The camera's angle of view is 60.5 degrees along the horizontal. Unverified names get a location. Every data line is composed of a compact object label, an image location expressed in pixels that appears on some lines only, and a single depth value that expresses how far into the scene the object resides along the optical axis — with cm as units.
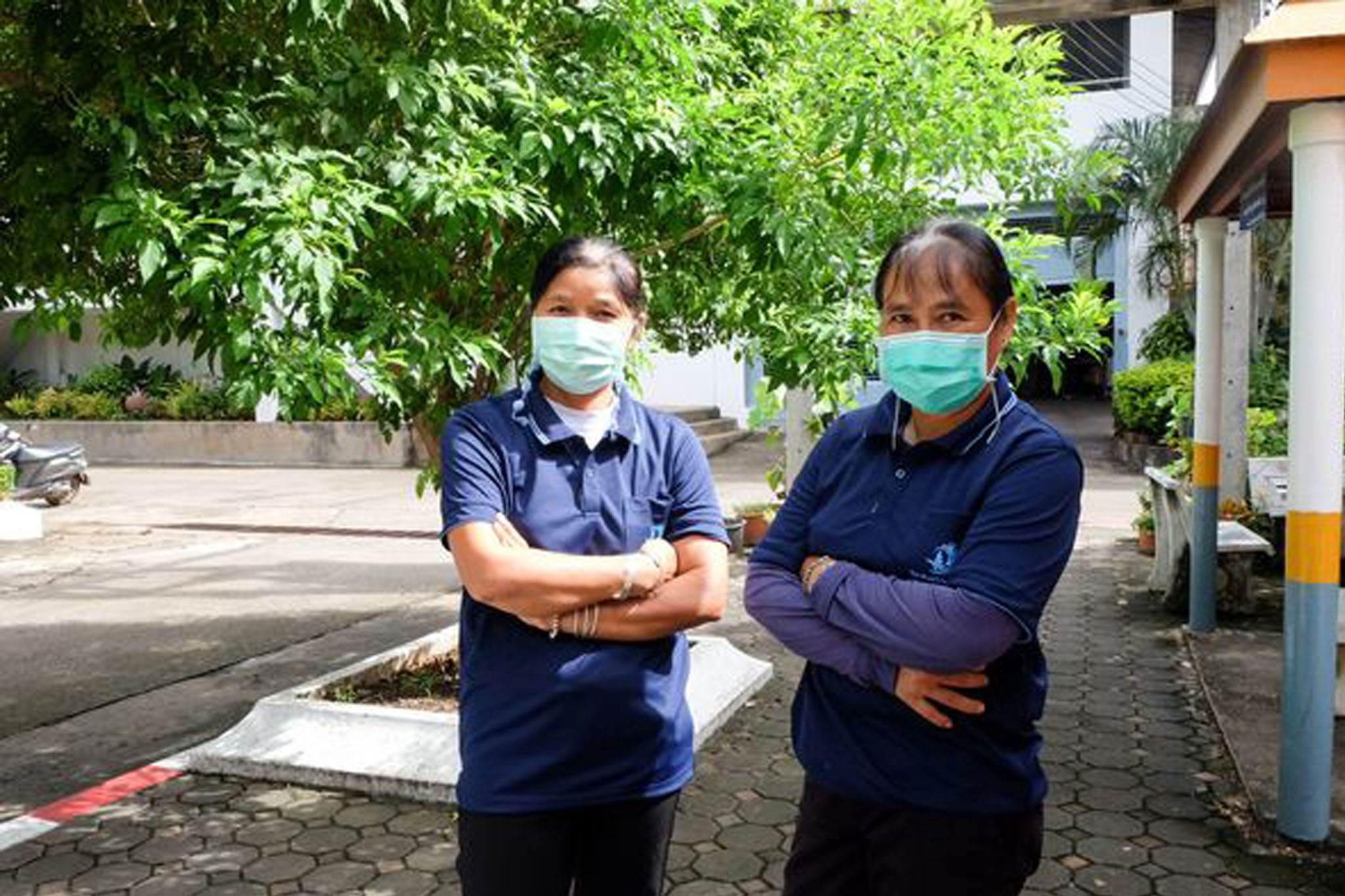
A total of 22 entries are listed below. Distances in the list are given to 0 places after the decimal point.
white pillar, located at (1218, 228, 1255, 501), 765
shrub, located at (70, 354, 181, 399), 2372
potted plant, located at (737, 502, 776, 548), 997
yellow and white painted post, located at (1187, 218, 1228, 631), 657
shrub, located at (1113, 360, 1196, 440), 1575
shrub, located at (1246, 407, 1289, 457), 975
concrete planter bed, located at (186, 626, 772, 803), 448
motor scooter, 1469
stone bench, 725
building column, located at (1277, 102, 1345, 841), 386
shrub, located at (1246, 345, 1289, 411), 1251
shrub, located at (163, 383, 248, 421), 2234
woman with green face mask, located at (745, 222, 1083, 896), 192
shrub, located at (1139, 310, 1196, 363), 1822
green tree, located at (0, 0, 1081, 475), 345
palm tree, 1700
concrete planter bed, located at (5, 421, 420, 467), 2075
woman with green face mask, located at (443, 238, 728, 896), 215
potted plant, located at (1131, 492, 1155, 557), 988
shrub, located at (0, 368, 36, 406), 2628
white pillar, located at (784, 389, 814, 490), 941
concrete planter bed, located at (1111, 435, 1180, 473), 1530
